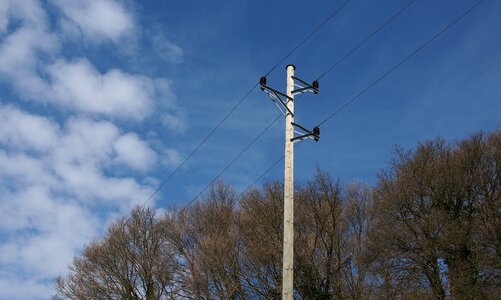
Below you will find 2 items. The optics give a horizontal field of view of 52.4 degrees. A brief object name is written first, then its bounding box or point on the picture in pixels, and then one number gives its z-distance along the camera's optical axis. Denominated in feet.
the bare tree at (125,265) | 135.03
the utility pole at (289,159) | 35.65
